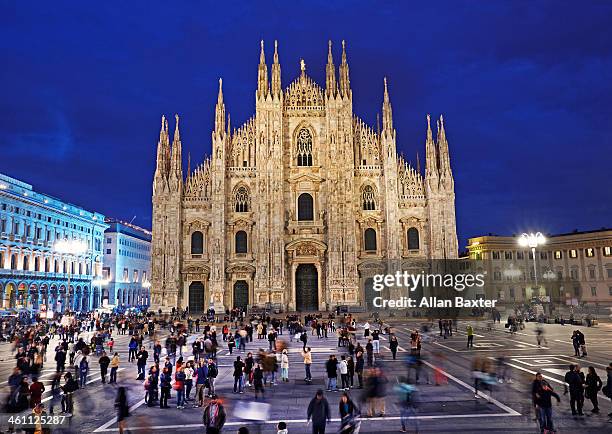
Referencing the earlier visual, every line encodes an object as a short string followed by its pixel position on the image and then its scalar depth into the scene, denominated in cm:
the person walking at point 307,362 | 1867
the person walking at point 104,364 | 1853
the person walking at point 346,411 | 1112
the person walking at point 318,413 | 1106
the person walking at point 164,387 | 1528
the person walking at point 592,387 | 1380
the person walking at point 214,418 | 1021
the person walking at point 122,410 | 1184
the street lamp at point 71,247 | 4491
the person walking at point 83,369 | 1828
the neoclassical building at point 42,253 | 5359
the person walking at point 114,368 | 1875
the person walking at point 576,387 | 1362
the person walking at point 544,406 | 1184
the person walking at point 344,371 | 1742
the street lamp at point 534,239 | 3935
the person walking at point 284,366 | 1878
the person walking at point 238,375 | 1678
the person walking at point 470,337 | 2683
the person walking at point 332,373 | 1667
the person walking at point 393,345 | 2314
